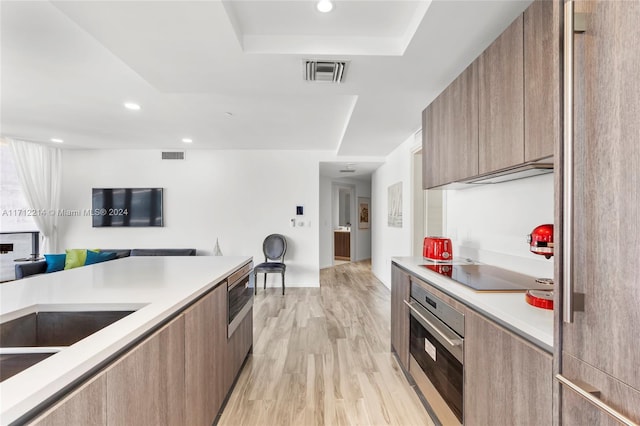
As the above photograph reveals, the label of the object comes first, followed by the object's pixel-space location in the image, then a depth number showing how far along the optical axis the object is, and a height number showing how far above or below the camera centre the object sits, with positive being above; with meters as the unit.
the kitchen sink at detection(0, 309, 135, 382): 1.02 -0.45
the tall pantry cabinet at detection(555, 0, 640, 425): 0.63 -0.01
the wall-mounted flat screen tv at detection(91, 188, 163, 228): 5.21 +0.12
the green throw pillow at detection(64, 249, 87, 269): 4.48 -0.73
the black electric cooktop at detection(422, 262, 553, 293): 1.44 -0.37
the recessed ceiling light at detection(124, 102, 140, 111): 3.16 +1.23
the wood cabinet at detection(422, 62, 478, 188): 1.73 +0.59
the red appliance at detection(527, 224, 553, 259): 1.28 -0.11
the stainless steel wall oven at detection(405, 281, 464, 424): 1.40 -0.79
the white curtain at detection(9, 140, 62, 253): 4.86 +0.56
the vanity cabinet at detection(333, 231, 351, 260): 8.38 -0.91
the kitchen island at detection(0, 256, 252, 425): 0.62 -0.37
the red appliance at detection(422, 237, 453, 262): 2.32 -0.28
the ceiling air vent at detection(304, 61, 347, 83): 1.98 +1.05
